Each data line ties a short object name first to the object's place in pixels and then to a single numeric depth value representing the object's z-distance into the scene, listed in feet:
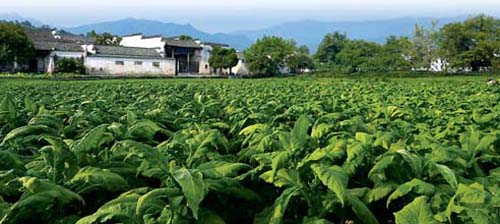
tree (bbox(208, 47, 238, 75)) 238.89
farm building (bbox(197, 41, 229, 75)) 257.05
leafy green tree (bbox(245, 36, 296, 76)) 232.12
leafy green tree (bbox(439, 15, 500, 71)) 205.67
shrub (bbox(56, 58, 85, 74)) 193.16
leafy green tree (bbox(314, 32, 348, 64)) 282.15
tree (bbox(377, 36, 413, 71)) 235.81
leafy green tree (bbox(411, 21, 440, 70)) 236.02
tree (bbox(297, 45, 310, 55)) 273.58
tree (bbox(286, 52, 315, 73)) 246.66
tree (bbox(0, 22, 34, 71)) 177.95
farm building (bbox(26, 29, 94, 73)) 202.39
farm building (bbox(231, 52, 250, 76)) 265.13
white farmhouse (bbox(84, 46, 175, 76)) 212.84
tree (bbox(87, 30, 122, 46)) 264.11
